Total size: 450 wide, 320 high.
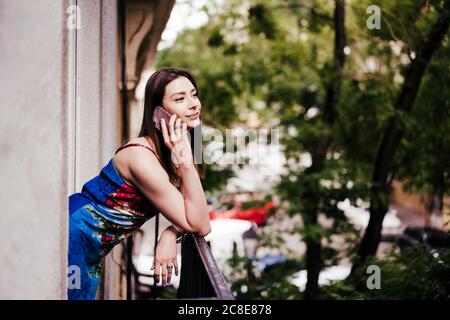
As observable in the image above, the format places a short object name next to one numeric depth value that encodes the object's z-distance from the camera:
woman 2.56
